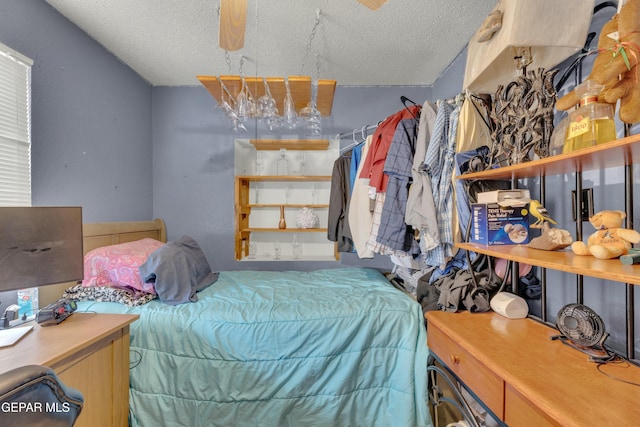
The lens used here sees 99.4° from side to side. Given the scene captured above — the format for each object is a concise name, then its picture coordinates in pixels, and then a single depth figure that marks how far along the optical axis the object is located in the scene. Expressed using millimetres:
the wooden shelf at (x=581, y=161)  748
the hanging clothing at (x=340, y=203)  2334
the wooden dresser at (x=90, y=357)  983
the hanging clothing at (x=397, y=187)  1641
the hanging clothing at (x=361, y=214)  1943
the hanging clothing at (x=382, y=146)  1774
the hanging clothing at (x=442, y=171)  1449
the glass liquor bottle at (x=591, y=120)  833
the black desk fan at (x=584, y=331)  907
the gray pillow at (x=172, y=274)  1673
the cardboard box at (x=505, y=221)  1226
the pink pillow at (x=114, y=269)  1695
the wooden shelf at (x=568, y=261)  701
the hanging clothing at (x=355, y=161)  2256
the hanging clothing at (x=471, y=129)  1380
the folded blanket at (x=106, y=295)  1646
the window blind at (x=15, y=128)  1461
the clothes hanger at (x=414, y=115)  1757
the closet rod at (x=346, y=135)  2793
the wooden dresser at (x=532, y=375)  666
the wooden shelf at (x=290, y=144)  2691
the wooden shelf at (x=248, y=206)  2750
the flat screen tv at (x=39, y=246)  1130
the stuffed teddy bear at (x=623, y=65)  762
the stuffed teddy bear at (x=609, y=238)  843
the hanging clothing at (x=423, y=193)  1480
